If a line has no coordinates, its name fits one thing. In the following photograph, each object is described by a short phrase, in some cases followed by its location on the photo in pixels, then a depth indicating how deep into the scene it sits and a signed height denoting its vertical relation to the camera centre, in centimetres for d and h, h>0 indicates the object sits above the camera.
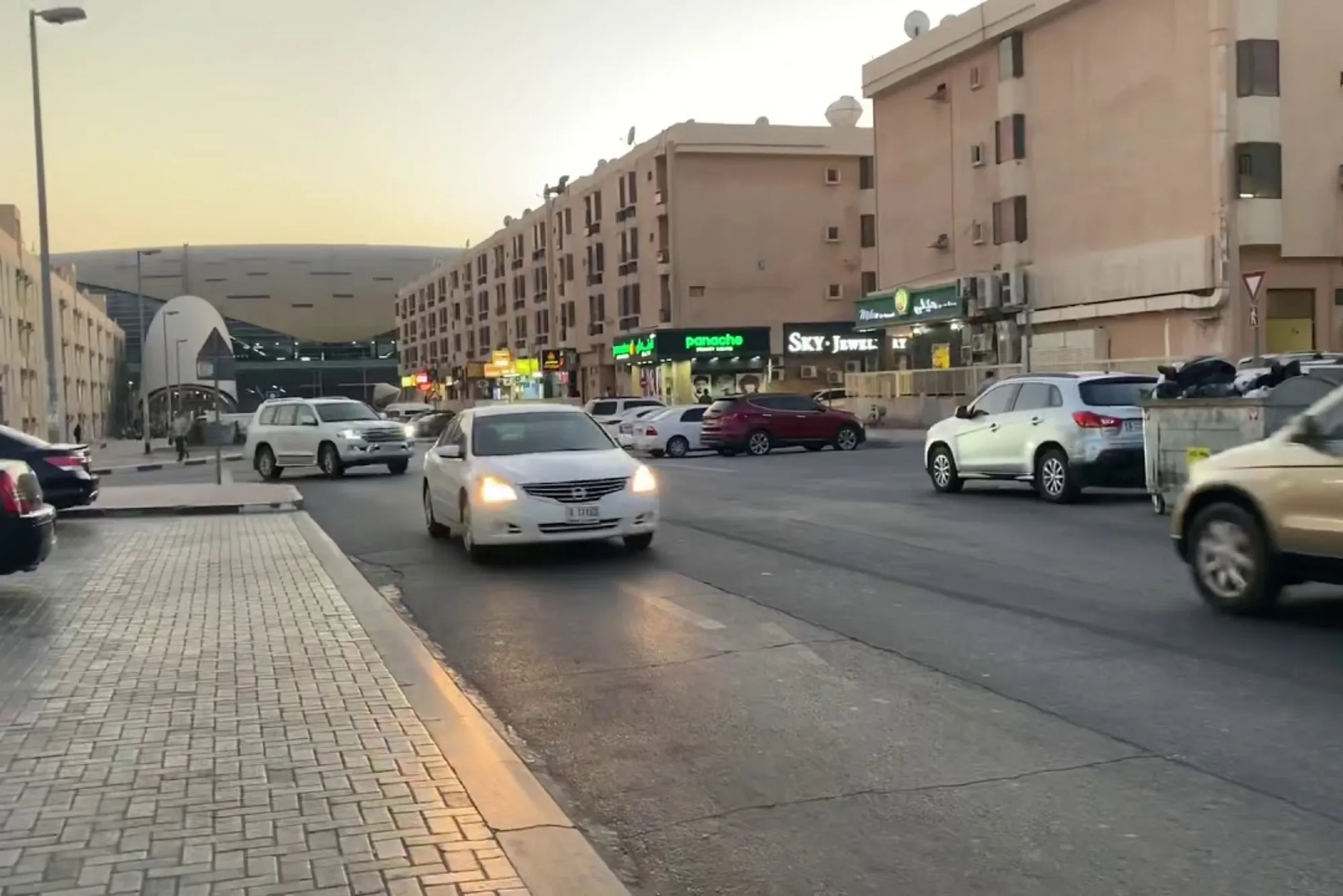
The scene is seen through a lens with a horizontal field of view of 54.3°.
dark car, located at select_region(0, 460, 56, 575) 1035 -76
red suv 3338 -36
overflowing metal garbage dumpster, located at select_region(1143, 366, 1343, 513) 1361 -25
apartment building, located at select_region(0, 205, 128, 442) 4891 +391
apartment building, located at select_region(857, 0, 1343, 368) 3117 +608
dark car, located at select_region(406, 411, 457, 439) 5284 -20
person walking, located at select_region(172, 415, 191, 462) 4538 -34
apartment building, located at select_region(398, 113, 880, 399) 5800 +774
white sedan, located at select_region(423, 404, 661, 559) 1255 -65
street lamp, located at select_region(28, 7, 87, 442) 2706 +346
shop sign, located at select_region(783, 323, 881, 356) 5866 +321
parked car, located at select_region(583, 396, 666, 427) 4238 +33
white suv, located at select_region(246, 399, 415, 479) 2891 -35
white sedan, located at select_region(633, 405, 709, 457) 3541 -52
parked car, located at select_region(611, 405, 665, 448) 3688 -22
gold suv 821 -77
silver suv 1705 -37
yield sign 2023 +182
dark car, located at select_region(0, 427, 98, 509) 1722 -52
